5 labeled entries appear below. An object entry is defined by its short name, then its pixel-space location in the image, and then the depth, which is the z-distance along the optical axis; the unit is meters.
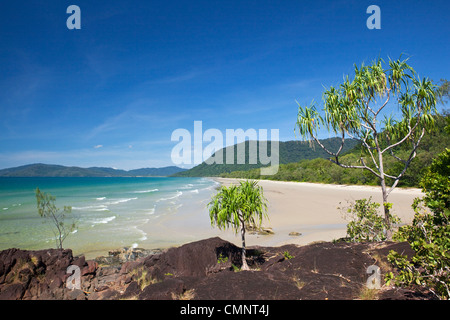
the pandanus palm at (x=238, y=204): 7.20
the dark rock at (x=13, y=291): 6.90
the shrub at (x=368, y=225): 9.30
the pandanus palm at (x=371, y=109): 8.14
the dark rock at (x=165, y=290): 5.48
